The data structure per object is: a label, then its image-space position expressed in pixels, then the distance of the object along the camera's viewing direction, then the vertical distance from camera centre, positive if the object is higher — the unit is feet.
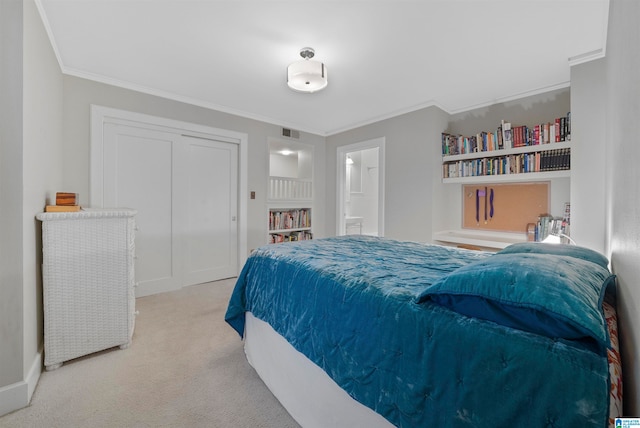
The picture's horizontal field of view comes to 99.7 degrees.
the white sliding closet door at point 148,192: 9.82 +0.68
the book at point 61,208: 6.13 +0.03
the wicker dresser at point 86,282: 5.82 -1.67
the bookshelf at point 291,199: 14.28 +0.65
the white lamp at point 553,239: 7.22 -0.69
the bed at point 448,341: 1.99 -1.25
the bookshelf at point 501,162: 9.41 +1.94
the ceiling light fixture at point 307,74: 7.36 +3.79
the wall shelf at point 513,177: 9.12 +1.35
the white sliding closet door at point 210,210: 11.66 +0.02
